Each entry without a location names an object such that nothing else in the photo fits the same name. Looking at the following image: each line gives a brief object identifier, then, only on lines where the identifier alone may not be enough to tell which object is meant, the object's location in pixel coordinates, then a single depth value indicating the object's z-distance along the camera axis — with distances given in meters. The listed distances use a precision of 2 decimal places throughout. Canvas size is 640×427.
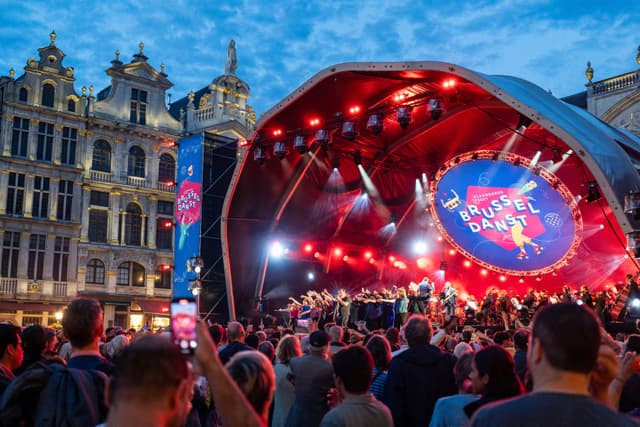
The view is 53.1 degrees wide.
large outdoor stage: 19.56
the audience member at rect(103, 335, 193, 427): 2.27
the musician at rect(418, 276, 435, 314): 24.11
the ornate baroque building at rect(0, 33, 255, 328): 34.31
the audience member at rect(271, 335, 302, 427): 6.44
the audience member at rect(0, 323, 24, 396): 4.45
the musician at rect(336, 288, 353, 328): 24.92
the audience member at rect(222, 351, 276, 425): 3.14
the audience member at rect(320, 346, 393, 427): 4.08
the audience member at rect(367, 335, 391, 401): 6.19
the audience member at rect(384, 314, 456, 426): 5.61
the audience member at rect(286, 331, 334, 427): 5.83
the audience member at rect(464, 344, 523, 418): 3.91
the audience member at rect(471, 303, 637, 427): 2.33
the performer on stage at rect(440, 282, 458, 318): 24.42
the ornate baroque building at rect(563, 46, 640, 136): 30.52
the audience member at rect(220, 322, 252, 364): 6.71
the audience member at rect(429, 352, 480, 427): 4.28
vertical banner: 26.31
